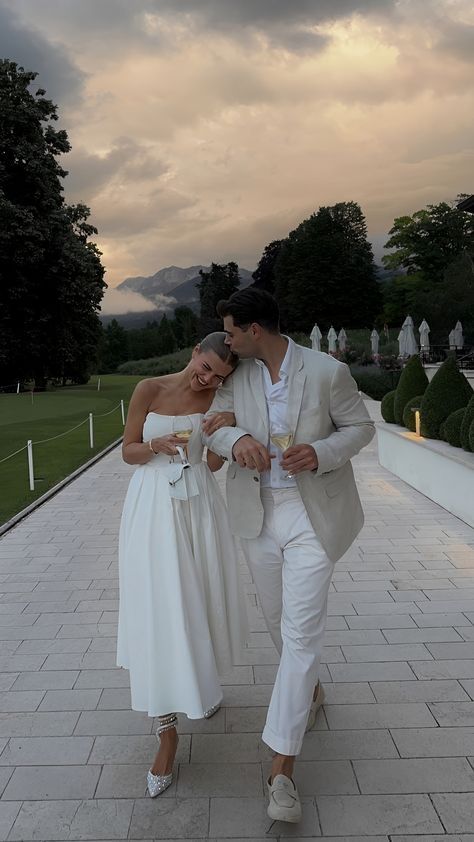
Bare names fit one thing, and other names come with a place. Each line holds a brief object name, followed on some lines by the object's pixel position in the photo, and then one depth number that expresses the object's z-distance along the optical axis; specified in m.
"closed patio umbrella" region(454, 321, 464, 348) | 29.19
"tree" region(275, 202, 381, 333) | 63.19
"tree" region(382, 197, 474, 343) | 49.91
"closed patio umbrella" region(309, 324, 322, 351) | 32.12
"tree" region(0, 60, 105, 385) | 32.06
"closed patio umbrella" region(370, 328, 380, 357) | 34.19
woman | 2.93
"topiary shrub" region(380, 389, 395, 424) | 11.90
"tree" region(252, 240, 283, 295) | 76.69
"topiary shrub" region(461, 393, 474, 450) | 7.73
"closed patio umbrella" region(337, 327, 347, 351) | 35.09
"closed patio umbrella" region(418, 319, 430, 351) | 27.61
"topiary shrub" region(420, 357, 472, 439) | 9.07
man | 2.71
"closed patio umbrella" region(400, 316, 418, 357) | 27.20
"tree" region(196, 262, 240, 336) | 89.50
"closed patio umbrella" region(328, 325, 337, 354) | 34.14
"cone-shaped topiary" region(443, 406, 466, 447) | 8.45
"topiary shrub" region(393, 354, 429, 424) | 11.10
